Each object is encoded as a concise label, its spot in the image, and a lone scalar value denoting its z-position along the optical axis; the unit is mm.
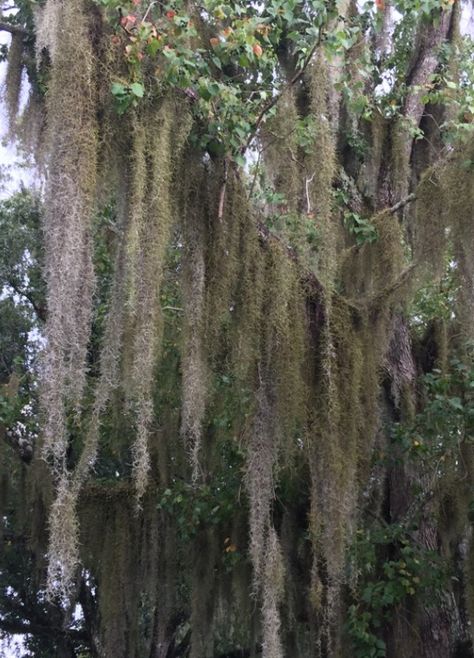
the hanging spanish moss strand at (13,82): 4496
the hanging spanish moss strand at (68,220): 2982
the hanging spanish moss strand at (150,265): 3236
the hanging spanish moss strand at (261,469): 3975
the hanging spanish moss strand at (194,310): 3668
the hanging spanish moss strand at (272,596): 3842
